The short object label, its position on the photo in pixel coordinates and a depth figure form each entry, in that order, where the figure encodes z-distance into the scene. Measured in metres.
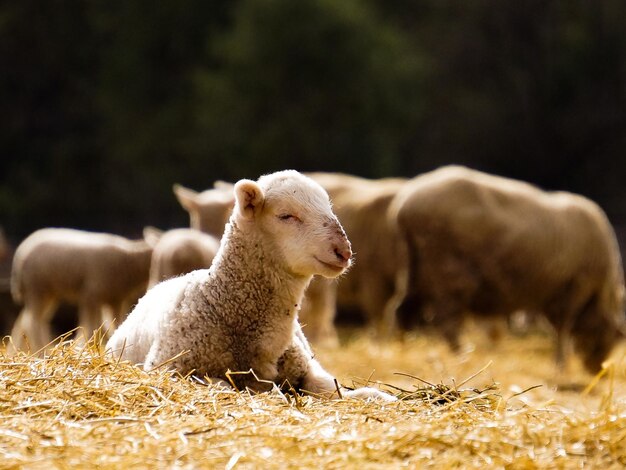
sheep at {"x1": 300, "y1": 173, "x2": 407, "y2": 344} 23.20
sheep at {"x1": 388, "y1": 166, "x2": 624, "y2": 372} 19.33
